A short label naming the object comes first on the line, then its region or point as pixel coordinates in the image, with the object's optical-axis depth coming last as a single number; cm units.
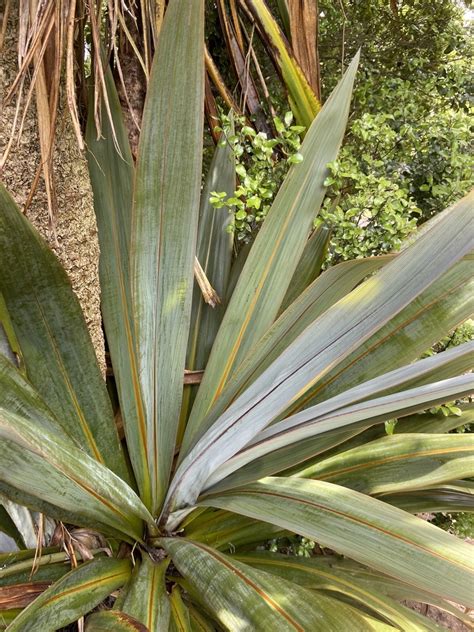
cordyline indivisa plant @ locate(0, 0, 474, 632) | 82
